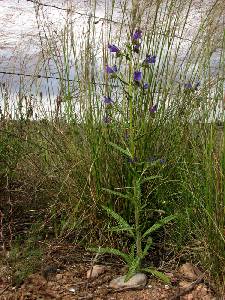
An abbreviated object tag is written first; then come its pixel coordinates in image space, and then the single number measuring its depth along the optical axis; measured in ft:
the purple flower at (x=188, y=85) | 5.22
